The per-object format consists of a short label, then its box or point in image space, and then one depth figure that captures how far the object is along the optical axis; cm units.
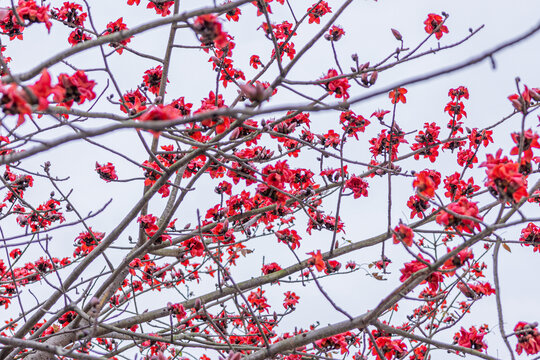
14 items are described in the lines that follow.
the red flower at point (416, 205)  302
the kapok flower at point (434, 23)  332
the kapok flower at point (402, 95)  335
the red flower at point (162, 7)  375
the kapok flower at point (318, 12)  398
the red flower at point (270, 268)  439
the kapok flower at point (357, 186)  327
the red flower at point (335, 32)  343
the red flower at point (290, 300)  491
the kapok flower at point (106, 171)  336
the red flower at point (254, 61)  447
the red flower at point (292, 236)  358
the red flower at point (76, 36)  361
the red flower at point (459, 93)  408
